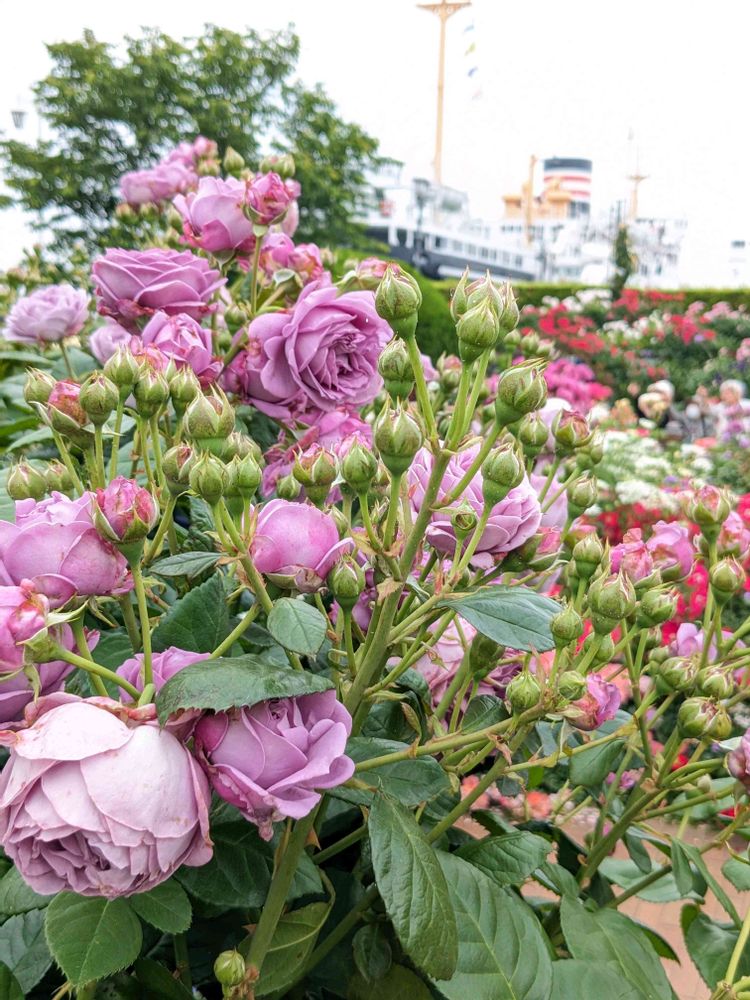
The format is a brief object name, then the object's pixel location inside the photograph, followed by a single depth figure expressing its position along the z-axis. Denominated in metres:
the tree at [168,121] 15.07
